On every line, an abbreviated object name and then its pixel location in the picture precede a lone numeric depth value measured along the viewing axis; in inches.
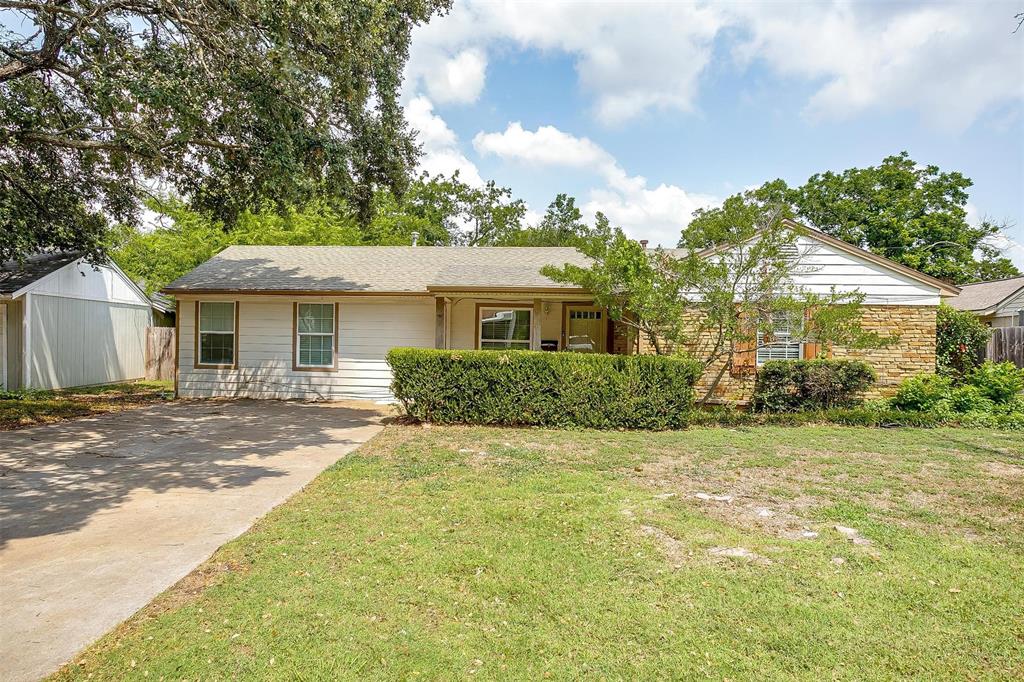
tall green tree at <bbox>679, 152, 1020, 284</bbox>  1145.4
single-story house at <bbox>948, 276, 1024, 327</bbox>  671.1
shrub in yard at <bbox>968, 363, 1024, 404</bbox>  393.7
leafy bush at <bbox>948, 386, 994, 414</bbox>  394.6
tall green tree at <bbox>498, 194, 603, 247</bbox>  1291.8
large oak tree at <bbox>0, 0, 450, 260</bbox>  302.8
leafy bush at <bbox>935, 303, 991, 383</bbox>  461.4
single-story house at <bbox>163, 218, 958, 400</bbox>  498.6
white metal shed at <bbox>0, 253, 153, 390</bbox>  538.9
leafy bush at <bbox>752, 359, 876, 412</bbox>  404.2
